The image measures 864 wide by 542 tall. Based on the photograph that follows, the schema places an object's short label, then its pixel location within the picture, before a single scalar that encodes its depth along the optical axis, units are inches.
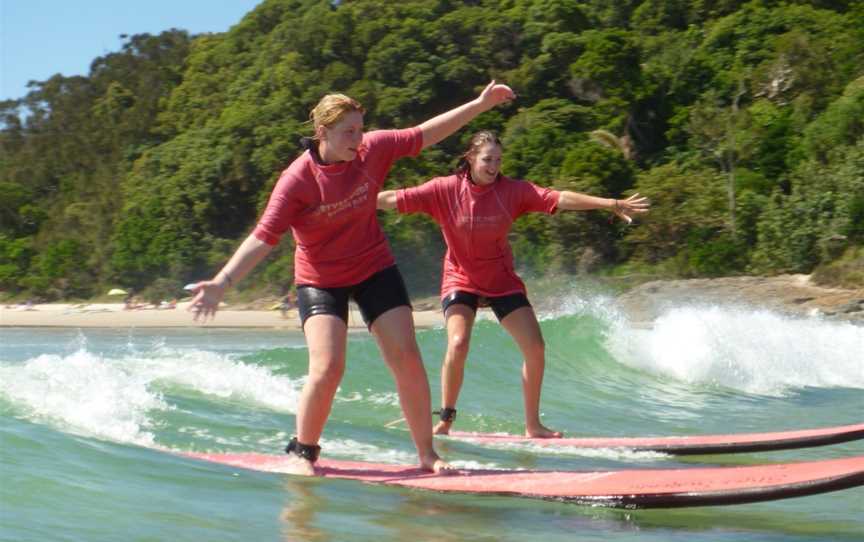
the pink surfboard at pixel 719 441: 274.1
